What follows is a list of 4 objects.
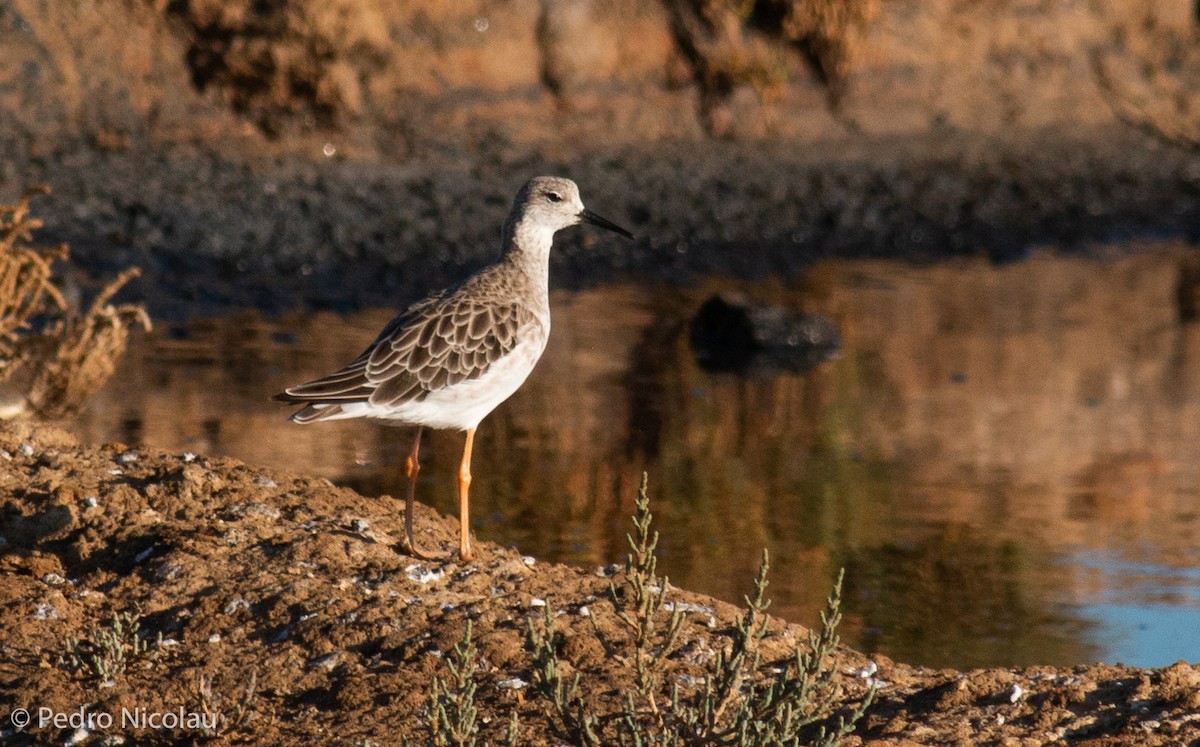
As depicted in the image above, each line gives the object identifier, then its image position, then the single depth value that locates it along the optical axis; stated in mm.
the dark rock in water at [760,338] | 27281
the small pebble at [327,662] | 11883
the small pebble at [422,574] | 13180
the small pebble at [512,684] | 11555
